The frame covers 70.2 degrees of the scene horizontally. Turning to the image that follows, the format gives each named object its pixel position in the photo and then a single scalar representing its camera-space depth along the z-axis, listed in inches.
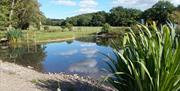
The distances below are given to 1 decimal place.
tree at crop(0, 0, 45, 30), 676.8
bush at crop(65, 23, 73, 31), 1013.2
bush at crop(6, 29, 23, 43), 508.4
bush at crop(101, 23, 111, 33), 911.6
